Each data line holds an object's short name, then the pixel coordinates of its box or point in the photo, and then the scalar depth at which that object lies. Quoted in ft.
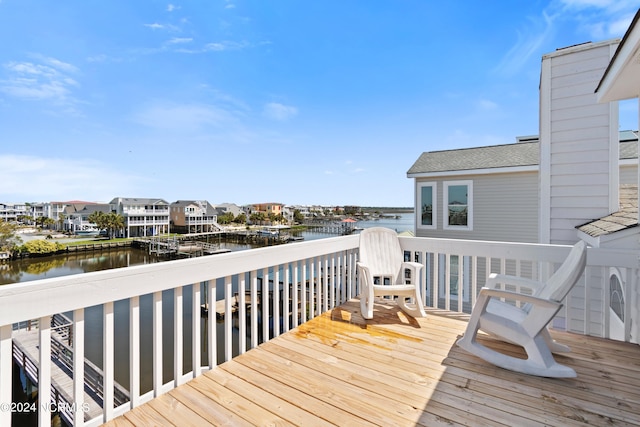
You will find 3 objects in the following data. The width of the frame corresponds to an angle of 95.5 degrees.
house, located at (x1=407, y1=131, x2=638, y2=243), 24.44
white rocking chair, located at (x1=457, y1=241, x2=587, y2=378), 6.81
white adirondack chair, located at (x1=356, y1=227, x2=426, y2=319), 10.38
